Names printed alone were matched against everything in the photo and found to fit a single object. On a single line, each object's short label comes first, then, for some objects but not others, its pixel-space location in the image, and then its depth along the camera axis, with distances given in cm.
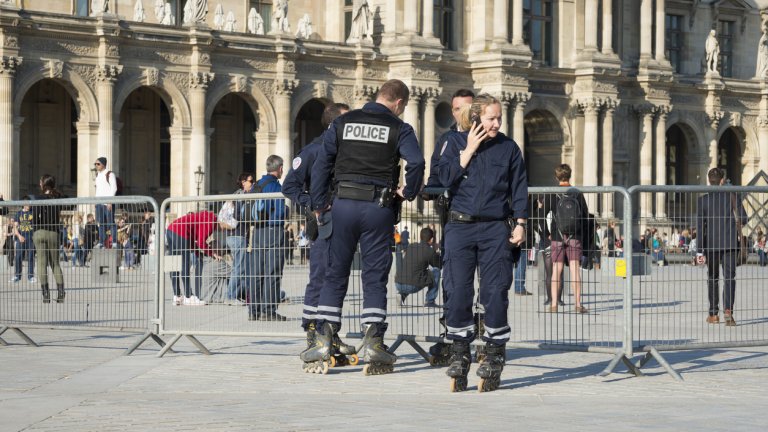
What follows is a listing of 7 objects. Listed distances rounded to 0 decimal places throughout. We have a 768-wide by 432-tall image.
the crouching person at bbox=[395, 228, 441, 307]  1395
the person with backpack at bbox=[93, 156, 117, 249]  1521
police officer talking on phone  1233
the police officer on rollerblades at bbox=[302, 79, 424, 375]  1288
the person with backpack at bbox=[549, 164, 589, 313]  1328
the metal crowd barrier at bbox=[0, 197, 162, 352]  1513
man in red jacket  1493
